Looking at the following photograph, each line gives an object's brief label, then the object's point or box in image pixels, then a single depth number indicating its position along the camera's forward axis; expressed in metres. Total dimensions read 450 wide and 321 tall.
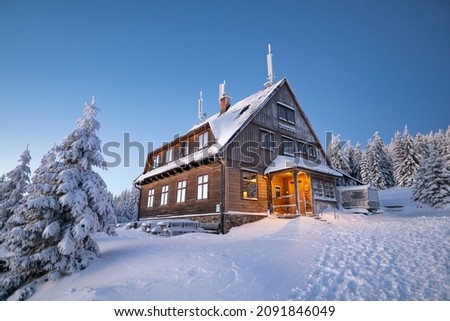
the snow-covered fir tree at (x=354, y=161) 49.88
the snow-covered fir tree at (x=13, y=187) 15.19
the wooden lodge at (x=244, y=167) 16.16
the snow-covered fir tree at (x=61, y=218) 7.36
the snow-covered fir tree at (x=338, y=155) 42.72
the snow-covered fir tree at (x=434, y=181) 22.53
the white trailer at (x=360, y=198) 23.48
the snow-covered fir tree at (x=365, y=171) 46.78
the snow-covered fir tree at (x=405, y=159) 42.84
